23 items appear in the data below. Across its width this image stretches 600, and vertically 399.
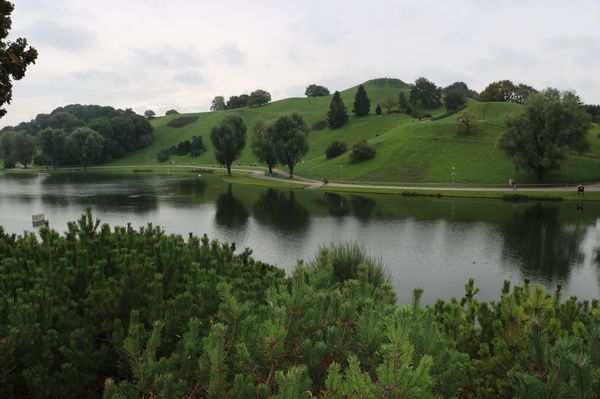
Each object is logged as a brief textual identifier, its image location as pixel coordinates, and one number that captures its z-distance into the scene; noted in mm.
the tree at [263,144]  91625
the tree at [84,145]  141750
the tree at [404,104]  141750
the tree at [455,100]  125750
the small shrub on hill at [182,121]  188000
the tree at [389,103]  141750
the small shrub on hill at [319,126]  149912
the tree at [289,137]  87875
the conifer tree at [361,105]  142750
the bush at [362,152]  93375
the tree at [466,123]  94938
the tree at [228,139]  99688
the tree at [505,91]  135000
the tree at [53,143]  142750
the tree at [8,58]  15094
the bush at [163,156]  153875
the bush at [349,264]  18094
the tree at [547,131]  61844
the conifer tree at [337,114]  139125
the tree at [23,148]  149500
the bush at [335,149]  105062
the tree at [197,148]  151250
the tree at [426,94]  148000
